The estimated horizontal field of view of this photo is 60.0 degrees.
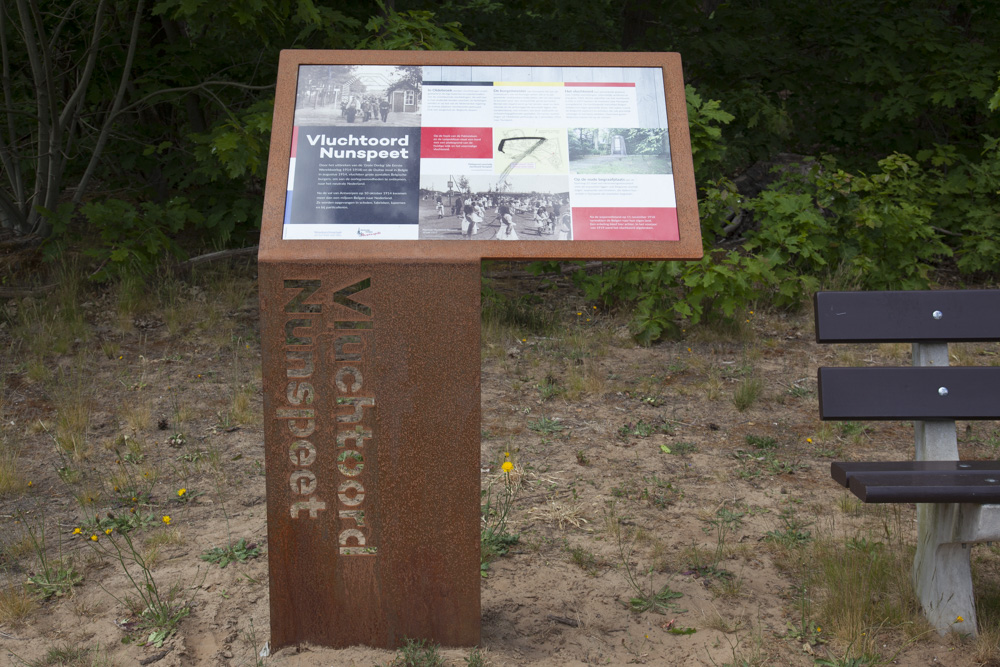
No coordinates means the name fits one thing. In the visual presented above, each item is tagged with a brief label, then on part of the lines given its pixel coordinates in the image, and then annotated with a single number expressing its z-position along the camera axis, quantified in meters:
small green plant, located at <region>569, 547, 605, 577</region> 3.16
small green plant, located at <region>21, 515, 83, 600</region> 3.02
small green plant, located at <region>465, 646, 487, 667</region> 2.48
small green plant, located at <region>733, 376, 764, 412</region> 4.79
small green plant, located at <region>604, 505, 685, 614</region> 2.90
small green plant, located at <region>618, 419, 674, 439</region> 4.45
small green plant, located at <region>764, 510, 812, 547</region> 3.29
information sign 2.38
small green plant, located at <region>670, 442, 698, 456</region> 4.24
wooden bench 2.64
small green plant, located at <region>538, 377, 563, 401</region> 4.96
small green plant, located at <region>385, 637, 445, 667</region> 2.47
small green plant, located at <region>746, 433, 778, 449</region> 4.31
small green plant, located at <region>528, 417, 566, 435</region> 4.49
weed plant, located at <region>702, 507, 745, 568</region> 3.39
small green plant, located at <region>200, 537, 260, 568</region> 3.22
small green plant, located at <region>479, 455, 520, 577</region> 3.27
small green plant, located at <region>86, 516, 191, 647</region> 2.76
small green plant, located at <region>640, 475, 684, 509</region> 3.70
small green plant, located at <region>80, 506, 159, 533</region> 3.48
